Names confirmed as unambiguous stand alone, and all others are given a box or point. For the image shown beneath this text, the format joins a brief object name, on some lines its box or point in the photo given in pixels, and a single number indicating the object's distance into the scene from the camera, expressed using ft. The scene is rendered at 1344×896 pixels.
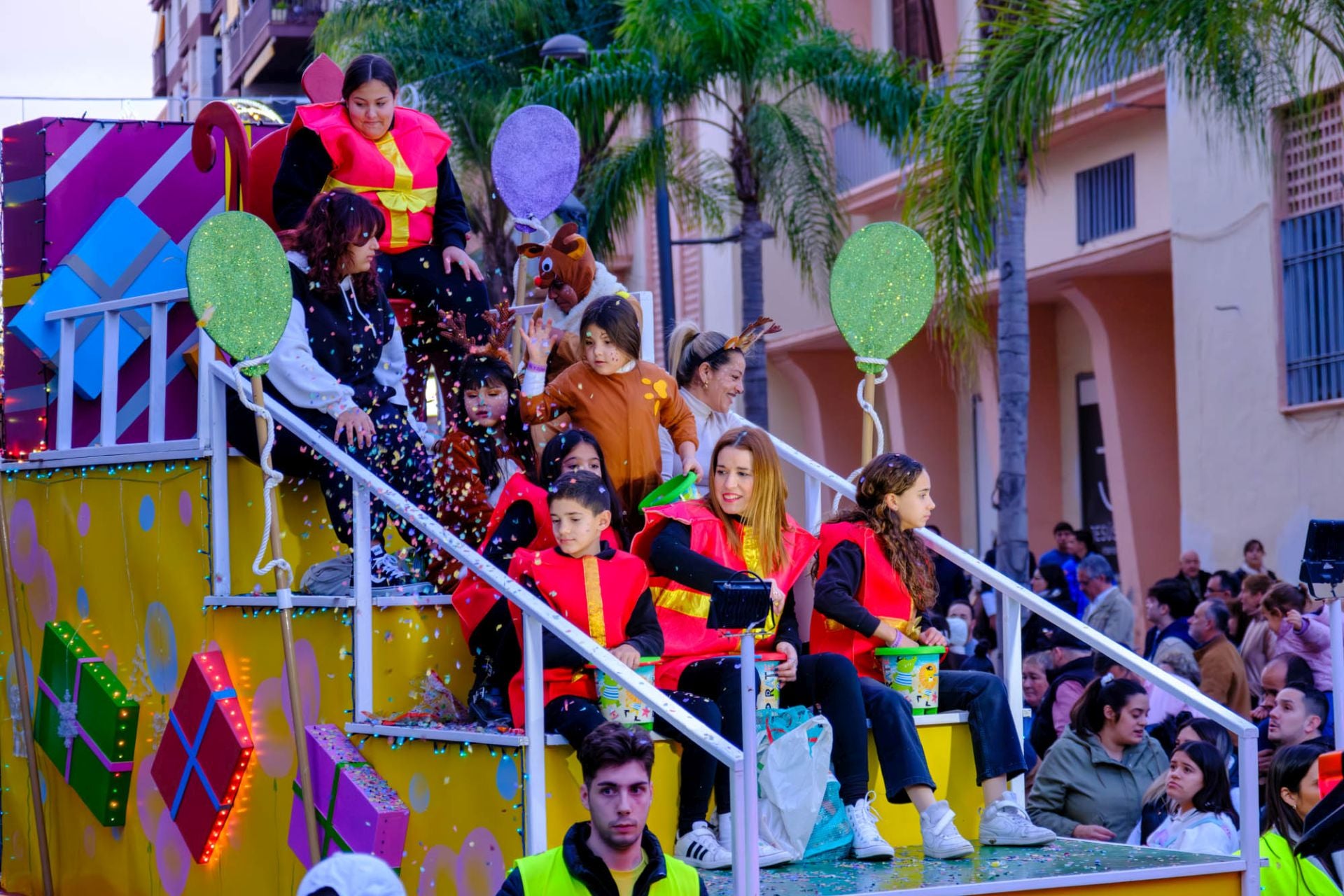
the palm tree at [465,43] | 134.74
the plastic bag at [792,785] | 35.78
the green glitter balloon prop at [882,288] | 45.36
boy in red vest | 35.16
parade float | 35.64
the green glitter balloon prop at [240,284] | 39.08
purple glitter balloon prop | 51.21
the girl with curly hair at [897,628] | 37.62
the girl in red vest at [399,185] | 46.11
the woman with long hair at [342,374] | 41.90
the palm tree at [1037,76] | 67.28
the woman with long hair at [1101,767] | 44.18
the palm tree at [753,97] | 104.06
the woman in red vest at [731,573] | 36.83
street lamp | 103.06
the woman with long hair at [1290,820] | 35.16
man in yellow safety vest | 28.36
